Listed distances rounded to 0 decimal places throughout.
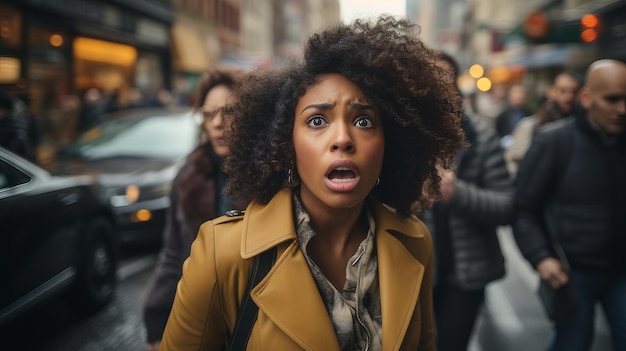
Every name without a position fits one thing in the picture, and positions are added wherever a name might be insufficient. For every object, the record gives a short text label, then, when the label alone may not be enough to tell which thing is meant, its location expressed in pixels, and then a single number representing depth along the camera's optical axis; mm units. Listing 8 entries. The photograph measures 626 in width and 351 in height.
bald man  3143
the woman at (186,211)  2771
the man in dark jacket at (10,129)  6133
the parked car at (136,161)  7293
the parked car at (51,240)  4191
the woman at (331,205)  1712
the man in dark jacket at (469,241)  3193
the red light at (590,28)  7988
